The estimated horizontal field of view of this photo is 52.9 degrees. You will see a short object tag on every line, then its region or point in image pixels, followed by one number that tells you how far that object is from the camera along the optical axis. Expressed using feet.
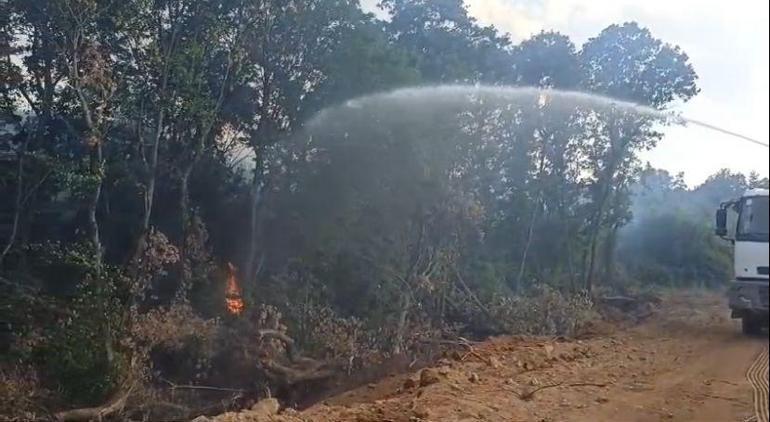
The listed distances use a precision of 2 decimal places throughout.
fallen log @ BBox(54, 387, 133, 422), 39.88
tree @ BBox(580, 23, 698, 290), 37.88
